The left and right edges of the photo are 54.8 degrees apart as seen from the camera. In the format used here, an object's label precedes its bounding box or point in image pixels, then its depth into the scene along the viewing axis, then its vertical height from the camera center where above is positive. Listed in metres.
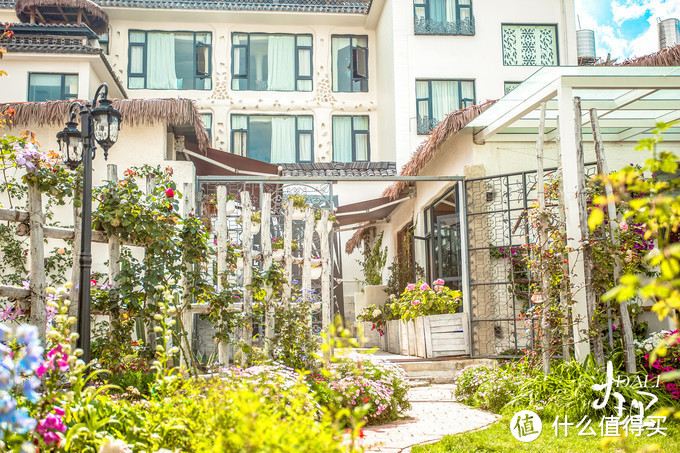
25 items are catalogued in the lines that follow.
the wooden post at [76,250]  6.12 +0.43
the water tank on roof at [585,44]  19.55 +7.13
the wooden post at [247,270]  7.20 +0.24
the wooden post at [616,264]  6.69 +0.20
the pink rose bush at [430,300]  10.73 -0.21
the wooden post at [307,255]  7.80 +0.43
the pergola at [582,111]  7.52 +2.43
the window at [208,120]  19.74 +5.21
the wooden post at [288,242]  7.75 +0.58
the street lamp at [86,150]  5.79 +1.44
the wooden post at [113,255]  6.42 +0.39
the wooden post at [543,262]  7.26 +0.26
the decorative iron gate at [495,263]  10.16 +0.36
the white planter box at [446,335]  10.52 -0.77
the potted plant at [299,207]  8.88 +1.15
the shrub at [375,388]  6.44 -1.01
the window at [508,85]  18.69 +5.72
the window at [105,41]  19.89 +7.68
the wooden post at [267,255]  7.37 +0.42
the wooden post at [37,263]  5.53 +0.29
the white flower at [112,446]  3.35 -0.78
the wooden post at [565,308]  7.27 -0.26
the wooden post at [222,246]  7.06 +0.52
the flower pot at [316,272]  8.55 +0.24
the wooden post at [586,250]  7.06 +0.37
